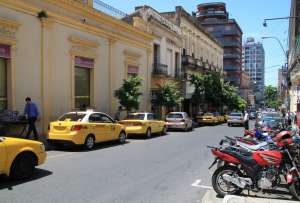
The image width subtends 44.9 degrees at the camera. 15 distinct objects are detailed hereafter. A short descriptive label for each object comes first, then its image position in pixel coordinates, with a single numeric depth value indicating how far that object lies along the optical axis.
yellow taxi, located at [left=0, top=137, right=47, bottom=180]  7.80
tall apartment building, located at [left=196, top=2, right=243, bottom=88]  103.69
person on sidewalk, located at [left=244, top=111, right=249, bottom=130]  21.43
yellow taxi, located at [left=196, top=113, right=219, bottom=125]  36.44
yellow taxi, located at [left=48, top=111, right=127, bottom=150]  13.70
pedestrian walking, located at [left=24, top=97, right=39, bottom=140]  15.50
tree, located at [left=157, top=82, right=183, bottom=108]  29.08
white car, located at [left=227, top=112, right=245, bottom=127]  35.81
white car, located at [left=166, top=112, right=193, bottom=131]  25.97
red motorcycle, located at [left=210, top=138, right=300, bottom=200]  7.06
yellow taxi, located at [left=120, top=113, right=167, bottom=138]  19.70
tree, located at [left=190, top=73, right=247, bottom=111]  39.25
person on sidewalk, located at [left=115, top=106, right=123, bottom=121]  23.38
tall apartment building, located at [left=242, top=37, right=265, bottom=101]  109.88
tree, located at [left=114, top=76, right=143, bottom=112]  22.73
